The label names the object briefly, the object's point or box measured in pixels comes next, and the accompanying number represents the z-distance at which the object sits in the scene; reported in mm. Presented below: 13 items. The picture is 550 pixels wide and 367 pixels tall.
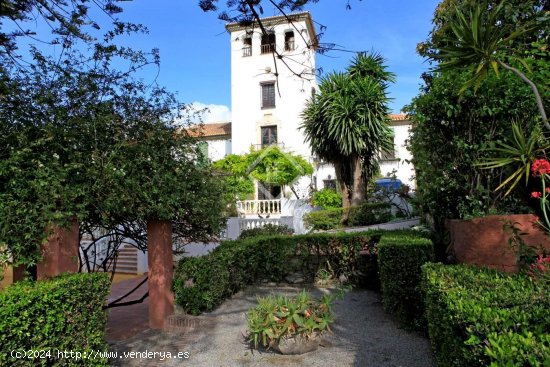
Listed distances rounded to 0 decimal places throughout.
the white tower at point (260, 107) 24594
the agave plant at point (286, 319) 4258
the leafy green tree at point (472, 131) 4223
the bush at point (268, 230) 10869
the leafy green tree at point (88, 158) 3611
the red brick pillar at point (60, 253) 3865
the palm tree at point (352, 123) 16047
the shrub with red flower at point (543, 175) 3232
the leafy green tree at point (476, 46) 3316
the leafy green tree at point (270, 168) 21953
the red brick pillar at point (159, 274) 5449
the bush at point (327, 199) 20141
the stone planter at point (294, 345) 4242
